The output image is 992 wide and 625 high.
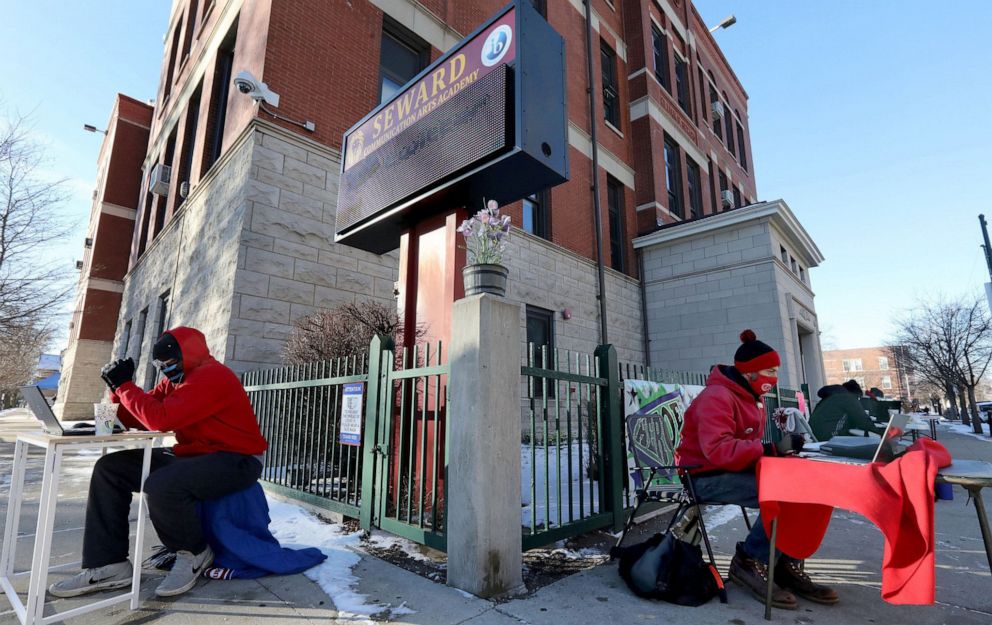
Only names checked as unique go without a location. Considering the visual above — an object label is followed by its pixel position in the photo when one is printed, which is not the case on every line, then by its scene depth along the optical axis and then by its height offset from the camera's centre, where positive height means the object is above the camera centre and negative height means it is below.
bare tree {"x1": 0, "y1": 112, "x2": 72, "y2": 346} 15.84 +3.72
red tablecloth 2.03 -0.42
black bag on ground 2.76 -0.96
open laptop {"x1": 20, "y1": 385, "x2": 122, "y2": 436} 2.60 -0.03
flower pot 3.83 +1.00
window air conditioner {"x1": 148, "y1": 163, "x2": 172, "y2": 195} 12.69 +5.89
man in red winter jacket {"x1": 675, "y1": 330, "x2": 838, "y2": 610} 2.82 -0.24
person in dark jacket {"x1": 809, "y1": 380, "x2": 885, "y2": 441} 6.98 -0.14
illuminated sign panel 4.19 +2.58
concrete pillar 2.89 -0.27
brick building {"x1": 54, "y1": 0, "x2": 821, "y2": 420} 8.02 +5.65
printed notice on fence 4.23 -0.08
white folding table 2.35 -0.58
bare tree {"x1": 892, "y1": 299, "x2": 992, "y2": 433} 24.56 +3.32
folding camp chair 4.67 -0.40
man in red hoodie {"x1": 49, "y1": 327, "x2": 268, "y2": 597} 2.82 -0.36
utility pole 18.66 +6.15
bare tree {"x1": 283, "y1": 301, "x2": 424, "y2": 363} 6.04 +0.93
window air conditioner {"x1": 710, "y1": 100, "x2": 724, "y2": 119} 22.16 +13.52
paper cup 2.74 -0.06
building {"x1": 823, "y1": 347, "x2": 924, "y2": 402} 78.38 +6.52
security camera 7.67 +5.08
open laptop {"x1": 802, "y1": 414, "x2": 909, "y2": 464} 2.26 -0.21
